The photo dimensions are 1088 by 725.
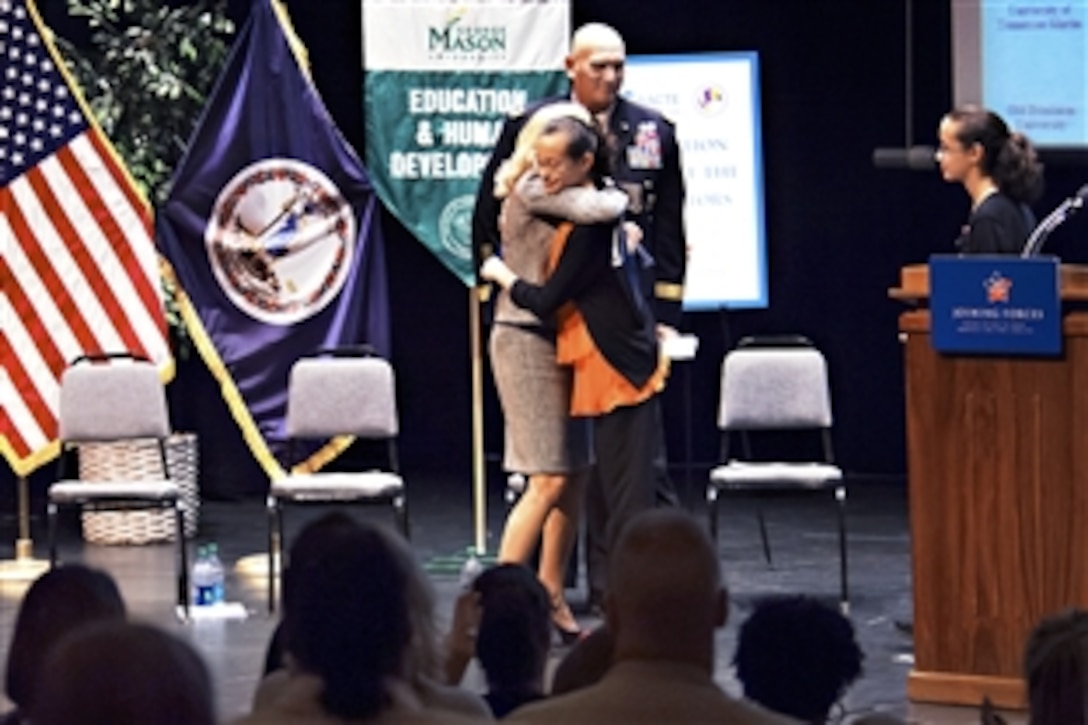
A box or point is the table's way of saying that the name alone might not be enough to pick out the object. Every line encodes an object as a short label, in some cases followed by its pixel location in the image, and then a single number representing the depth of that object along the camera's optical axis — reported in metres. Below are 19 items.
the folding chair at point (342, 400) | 14.54
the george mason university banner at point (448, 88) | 15.13
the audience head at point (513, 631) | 6.45
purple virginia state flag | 16.12
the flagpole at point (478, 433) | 14.97
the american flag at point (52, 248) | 16.28
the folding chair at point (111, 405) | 14.70
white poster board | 16.66
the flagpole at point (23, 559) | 15.62
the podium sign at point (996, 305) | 10.27
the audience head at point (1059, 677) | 5.25
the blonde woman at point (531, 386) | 12.19
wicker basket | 16.70
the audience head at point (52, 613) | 5.73
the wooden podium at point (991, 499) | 10.51
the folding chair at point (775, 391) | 14.07
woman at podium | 11.76
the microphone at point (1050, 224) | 10.26
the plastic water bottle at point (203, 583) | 14.08
